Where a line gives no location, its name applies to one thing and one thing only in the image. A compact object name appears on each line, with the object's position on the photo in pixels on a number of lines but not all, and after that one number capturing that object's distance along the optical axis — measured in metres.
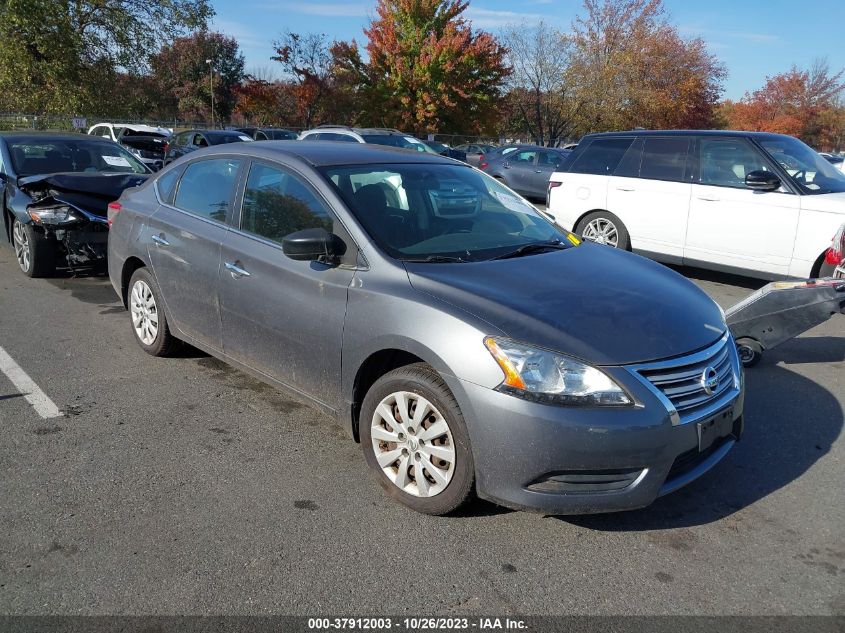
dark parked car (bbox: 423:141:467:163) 22.21
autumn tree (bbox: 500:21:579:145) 41.72
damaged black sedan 7.33
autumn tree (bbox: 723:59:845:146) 53.06
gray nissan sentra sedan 2.86
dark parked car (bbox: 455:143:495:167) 32.34
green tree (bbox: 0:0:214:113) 21.47
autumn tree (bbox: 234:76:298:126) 42.41
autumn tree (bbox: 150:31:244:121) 48.75
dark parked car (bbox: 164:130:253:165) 19.05
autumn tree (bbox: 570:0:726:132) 39.09
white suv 7.39
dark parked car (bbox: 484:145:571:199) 18.11
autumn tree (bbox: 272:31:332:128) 39.56
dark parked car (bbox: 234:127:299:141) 23.63
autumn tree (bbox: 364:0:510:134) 36.38
